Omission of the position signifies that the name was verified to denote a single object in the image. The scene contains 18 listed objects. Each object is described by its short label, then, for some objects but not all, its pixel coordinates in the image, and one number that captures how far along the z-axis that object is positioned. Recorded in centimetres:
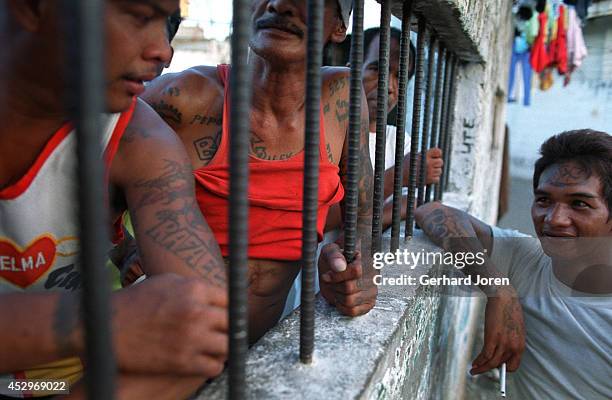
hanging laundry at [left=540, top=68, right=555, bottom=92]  890
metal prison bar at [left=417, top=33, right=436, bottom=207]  222
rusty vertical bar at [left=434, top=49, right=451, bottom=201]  265
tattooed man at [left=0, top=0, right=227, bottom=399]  73
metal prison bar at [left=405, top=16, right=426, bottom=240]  192
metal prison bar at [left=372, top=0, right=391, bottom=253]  143
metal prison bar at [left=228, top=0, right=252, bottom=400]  71
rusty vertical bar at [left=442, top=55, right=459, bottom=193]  282
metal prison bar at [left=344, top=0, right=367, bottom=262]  113
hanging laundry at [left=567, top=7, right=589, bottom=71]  773
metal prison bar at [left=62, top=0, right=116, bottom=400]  49
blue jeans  820
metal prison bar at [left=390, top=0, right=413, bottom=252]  172
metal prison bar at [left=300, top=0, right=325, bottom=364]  92
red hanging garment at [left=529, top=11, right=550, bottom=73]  733
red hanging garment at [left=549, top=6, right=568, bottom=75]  771
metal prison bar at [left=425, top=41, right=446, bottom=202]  248
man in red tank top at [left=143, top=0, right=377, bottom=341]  154
